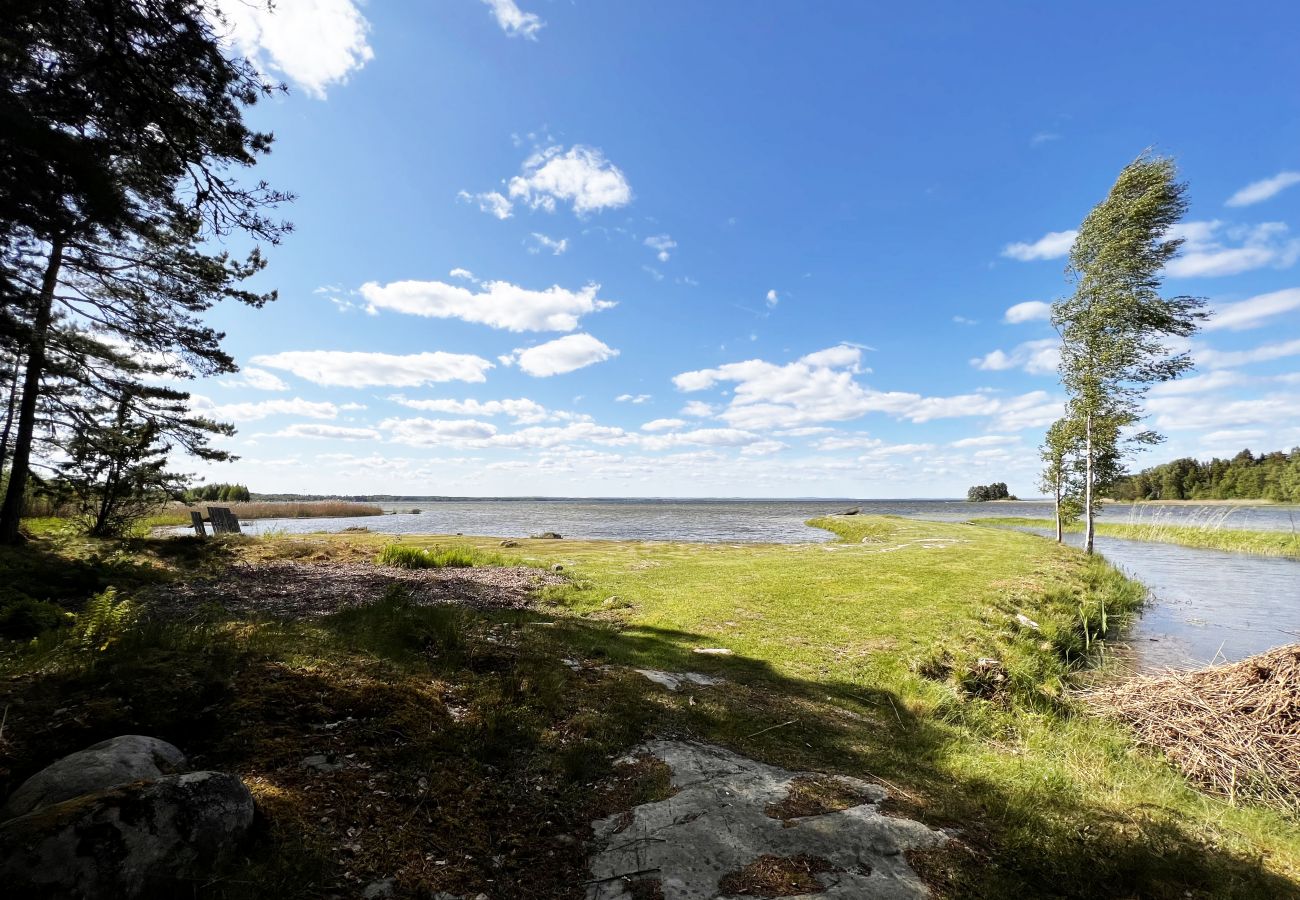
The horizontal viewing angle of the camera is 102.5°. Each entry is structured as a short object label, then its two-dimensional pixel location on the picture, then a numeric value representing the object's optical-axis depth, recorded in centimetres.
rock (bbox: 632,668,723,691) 788
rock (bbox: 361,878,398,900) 314
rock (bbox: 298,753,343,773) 426
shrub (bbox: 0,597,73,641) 691
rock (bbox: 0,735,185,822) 316
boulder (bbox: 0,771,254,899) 261
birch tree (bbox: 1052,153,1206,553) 2652
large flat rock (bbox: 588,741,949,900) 357
